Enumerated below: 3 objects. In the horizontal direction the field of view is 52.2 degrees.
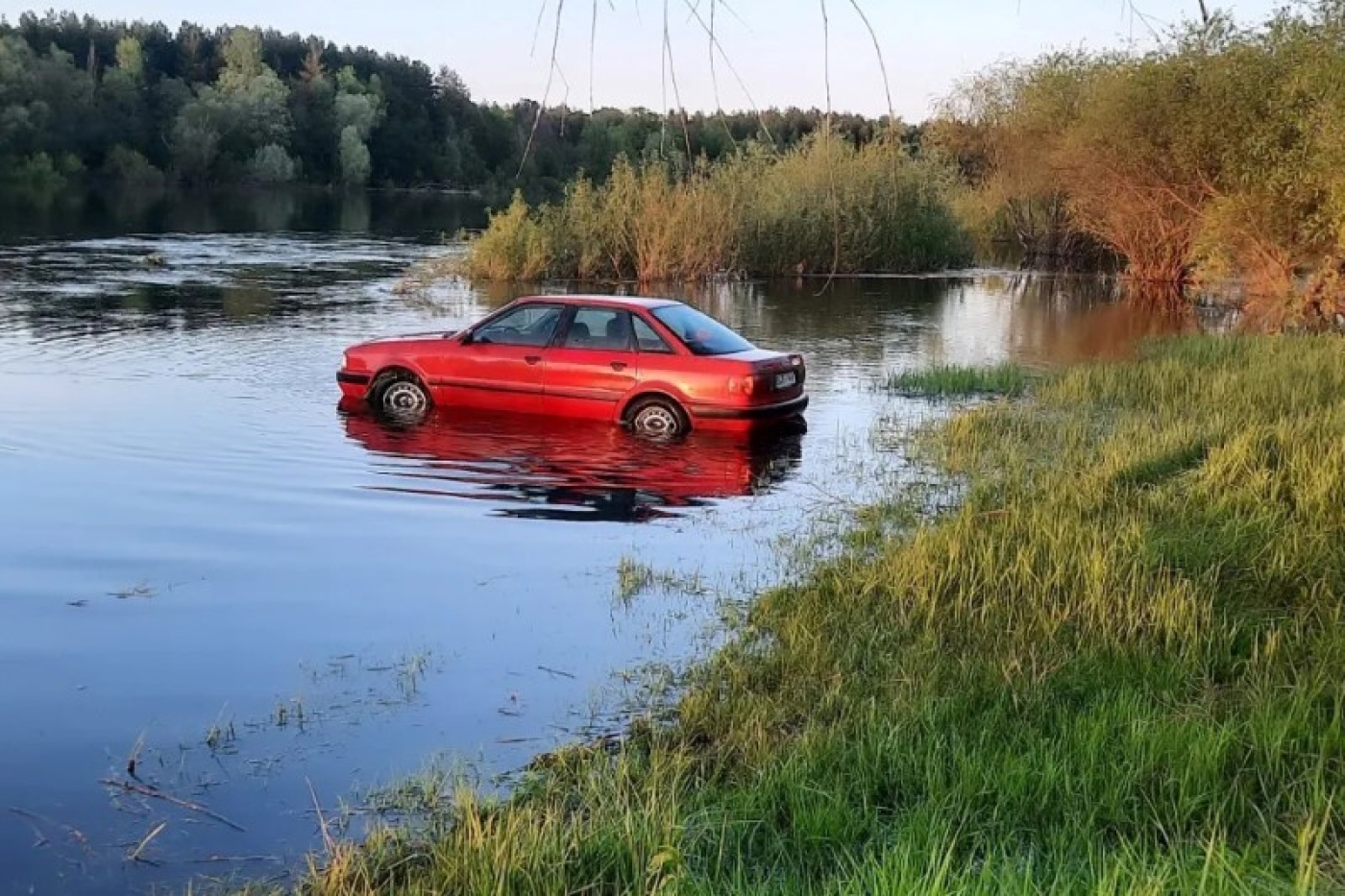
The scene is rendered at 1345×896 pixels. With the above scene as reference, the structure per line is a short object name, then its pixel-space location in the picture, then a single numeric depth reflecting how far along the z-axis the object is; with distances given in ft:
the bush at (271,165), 301.43
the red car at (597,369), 46.83
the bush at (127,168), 285.23
